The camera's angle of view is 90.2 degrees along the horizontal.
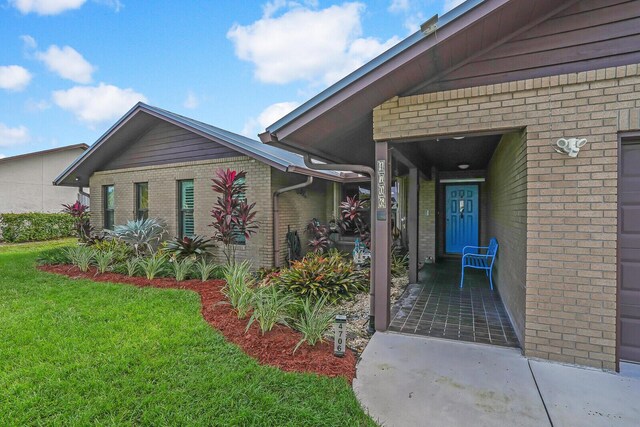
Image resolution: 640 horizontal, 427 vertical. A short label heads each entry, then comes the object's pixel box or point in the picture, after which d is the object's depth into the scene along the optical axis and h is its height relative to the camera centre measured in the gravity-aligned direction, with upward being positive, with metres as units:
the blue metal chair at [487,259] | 6.11 -1.06
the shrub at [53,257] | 8.57 -1.27
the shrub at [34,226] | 13.91 -0.70
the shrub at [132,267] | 6.99 -1.24
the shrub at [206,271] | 6.74 -1.34
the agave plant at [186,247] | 7.69 -0.88
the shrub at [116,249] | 8.20 -1.01
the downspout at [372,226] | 4.23 -0.20
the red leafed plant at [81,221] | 10.04 -0.31
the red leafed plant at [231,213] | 6.85 -0.04
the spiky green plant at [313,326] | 3.56 -1.30
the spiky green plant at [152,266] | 6.76 -1.20
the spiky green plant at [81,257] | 7.56 -1.12
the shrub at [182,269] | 6.66 -1.23
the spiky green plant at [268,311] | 3.85 -1.25
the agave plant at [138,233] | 8.05 -0.55
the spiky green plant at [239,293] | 4.43 -1.19
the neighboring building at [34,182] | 15.70 +1.49
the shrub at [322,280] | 5.67 -1.30
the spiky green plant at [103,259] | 7.28 -1.12
